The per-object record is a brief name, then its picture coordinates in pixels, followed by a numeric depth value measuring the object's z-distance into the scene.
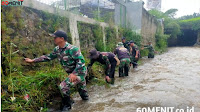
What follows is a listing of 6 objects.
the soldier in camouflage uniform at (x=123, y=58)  5.74
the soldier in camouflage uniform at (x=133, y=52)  7.69
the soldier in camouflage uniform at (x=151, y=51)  11.68
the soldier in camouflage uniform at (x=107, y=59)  3.99
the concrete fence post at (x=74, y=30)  6.02
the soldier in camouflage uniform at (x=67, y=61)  2.95
